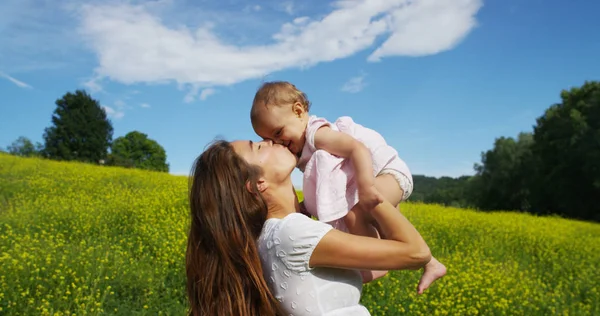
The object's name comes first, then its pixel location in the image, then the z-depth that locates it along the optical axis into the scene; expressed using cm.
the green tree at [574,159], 2780
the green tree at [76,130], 4006
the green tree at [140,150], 5294
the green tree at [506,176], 3459
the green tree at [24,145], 4771
